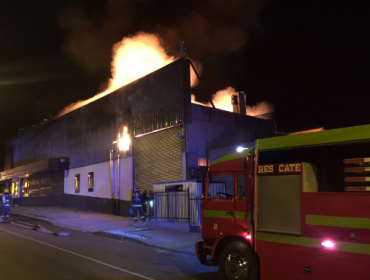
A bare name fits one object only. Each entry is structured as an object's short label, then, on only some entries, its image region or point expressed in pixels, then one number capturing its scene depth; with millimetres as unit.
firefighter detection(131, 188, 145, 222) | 16000
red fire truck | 4789
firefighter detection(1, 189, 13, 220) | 17719
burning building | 16828
